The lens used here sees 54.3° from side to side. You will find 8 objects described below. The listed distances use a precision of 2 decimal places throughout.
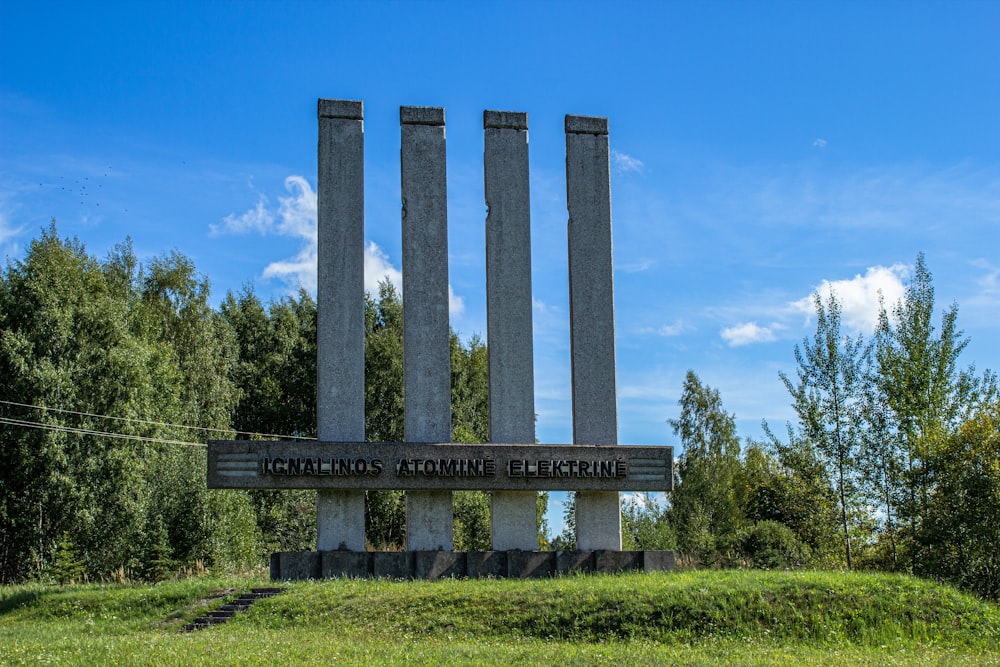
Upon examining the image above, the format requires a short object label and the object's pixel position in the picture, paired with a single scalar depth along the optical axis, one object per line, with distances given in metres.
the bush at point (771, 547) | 26.16
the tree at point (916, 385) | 25.19
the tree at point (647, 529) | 29.58
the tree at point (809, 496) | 26.61
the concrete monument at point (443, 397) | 20.17
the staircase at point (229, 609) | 16.89
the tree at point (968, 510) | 21.48
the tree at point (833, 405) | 26.34
